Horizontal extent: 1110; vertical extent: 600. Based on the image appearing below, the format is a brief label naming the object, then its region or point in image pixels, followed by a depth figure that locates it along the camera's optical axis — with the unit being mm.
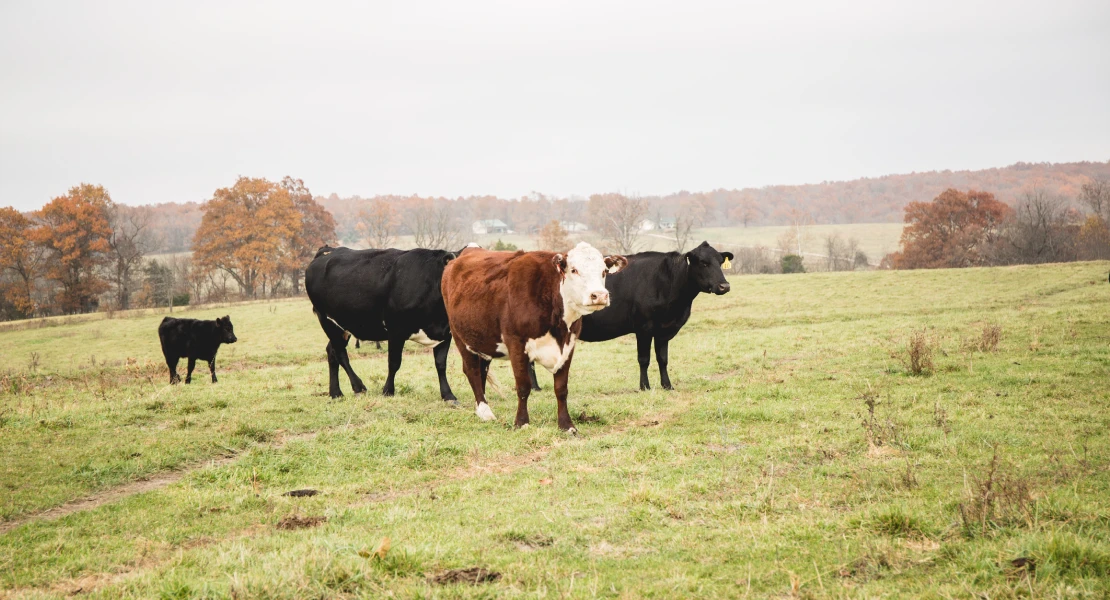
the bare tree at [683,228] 79725
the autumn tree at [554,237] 79688
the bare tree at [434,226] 89812
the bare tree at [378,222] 92625
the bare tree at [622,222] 84500
